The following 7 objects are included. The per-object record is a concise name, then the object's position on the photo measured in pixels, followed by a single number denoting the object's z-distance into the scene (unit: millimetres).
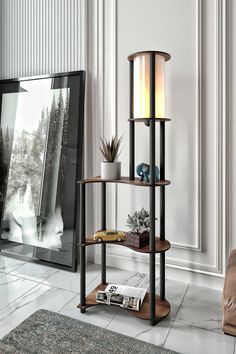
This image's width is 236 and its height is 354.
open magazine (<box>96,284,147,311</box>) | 1728
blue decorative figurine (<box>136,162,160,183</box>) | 1714
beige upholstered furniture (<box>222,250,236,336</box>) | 1290
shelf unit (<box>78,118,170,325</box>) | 1634
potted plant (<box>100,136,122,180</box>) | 1771
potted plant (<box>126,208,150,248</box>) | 1722
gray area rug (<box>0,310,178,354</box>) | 1427
